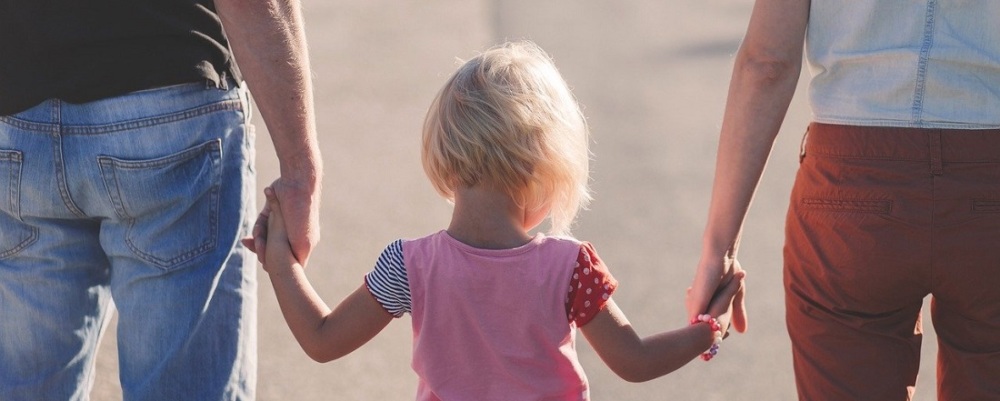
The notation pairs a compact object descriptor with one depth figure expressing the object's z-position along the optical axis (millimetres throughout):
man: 5180
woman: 5180
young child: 5086
